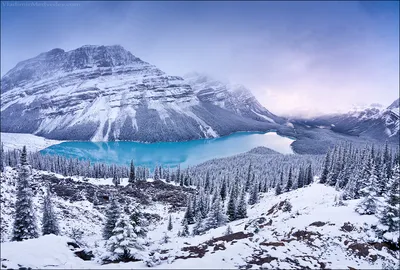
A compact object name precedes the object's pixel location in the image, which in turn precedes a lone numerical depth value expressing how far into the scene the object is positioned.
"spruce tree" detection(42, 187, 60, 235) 29.94
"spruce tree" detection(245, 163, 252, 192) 106.54
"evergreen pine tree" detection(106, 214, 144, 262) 15.52
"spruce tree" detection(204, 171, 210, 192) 113.76
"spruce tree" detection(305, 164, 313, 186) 91.49
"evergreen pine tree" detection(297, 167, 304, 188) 90.69
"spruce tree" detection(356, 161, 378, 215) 26.25
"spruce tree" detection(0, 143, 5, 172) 77.59
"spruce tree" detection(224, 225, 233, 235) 27.64
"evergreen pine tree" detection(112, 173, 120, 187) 100.76
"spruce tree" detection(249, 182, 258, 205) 82.06
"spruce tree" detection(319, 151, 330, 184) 79.87
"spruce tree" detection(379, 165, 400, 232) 20.82
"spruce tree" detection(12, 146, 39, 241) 24.30
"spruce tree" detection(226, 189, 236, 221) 54.84
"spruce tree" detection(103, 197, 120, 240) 25.52
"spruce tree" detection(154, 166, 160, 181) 131.43
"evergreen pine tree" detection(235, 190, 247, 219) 54.72
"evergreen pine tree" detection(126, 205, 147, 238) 18.19
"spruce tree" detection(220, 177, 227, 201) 92.25
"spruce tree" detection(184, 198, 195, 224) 61.19
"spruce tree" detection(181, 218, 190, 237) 42.85
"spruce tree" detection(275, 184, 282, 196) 87.69
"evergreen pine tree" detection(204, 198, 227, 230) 45.44
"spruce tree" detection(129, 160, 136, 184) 108.87
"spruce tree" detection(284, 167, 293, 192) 91.27
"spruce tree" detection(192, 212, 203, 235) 45.60
